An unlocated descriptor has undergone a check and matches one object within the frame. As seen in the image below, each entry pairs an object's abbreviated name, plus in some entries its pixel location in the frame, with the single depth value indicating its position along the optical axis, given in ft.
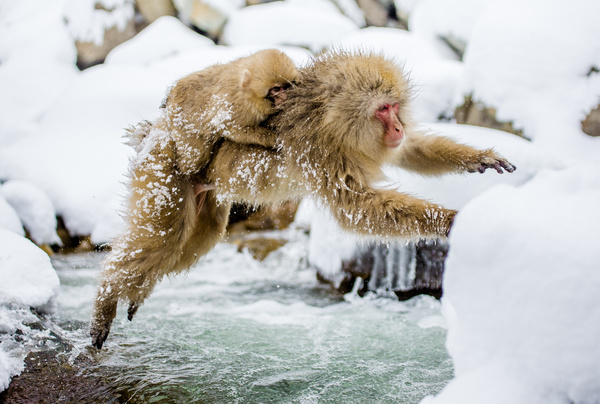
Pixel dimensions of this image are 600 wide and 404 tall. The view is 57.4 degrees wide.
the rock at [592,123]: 15.52
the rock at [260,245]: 18.68
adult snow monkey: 8.66
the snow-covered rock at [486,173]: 13.25
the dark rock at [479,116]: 16.92
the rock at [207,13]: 33.12
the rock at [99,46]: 33.12
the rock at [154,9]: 34.12
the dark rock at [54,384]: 7.83
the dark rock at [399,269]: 14.76
